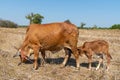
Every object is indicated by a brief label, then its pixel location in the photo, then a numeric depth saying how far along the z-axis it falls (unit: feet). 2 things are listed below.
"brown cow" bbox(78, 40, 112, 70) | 19.76
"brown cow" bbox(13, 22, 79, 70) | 19.10
